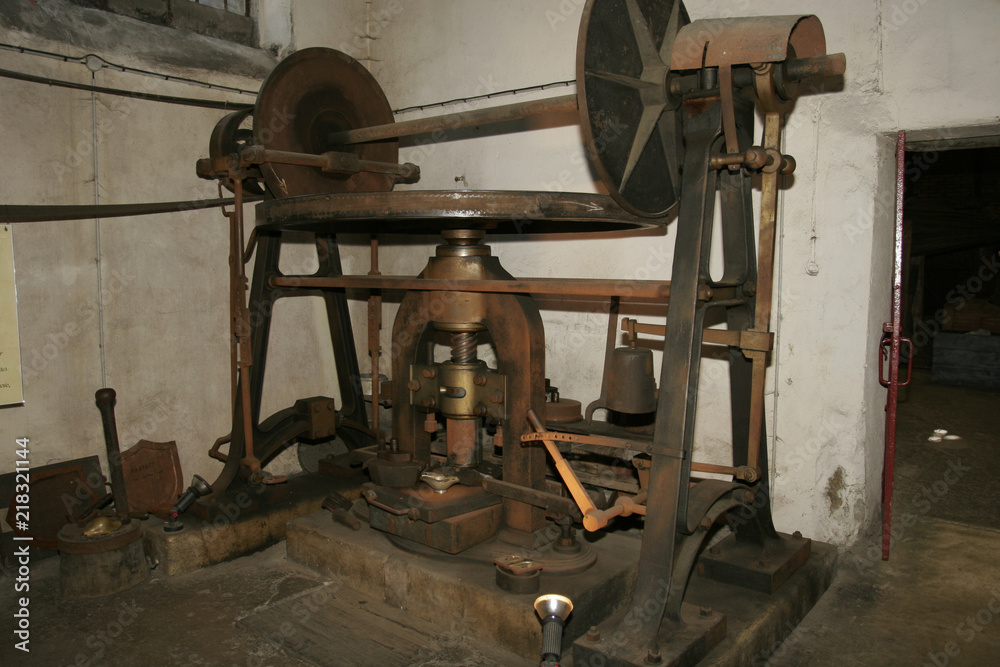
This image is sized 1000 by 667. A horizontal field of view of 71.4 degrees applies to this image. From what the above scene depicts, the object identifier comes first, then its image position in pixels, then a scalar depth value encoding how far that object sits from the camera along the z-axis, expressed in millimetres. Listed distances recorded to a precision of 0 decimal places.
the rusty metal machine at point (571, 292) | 1994
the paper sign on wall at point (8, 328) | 2816
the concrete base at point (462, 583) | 2227
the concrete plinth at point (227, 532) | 2902
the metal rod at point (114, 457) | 2805
